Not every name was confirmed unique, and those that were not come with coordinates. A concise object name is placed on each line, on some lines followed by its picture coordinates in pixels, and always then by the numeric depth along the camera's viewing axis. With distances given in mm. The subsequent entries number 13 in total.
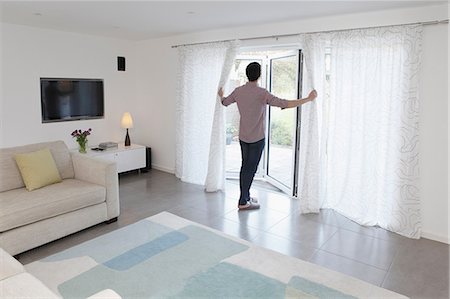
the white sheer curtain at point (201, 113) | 4754
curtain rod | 3186
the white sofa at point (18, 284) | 1696
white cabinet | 5215
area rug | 2434
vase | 5046
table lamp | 5671
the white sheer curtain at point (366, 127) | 3410
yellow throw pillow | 3338
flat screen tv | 4930
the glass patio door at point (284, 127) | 4539
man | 3902
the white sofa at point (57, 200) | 2873
